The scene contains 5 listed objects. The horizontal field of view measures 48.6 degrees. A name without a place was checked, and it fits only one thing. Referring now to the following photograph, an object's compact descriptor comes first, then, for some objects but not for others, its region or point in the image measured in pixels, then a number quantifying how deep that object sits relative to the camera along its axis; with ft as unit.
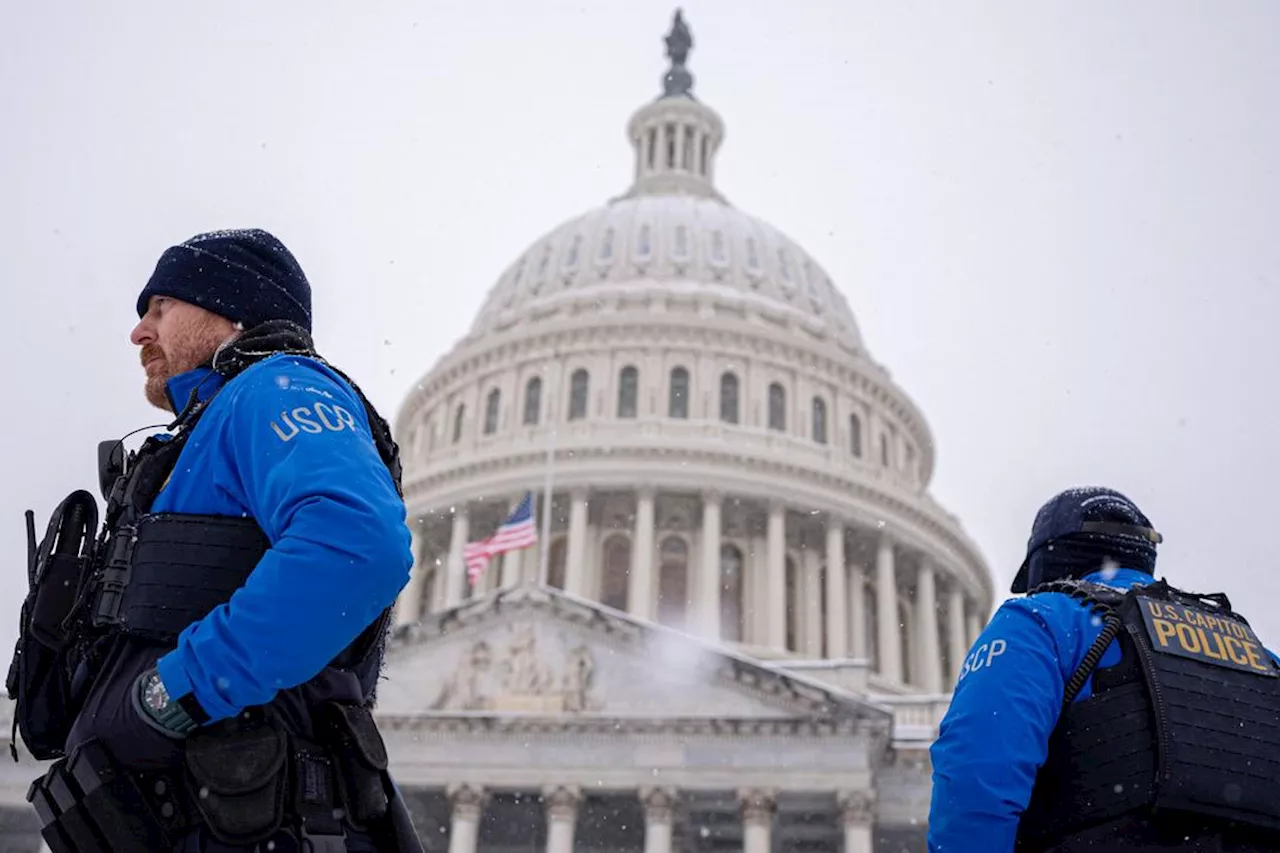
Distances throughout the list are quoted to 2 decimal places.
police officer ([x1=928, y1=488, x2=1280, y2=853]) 13.88
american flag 132.98
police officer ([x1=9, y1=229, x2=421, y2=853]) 10.62
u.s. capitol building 109.91
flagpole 158.81
